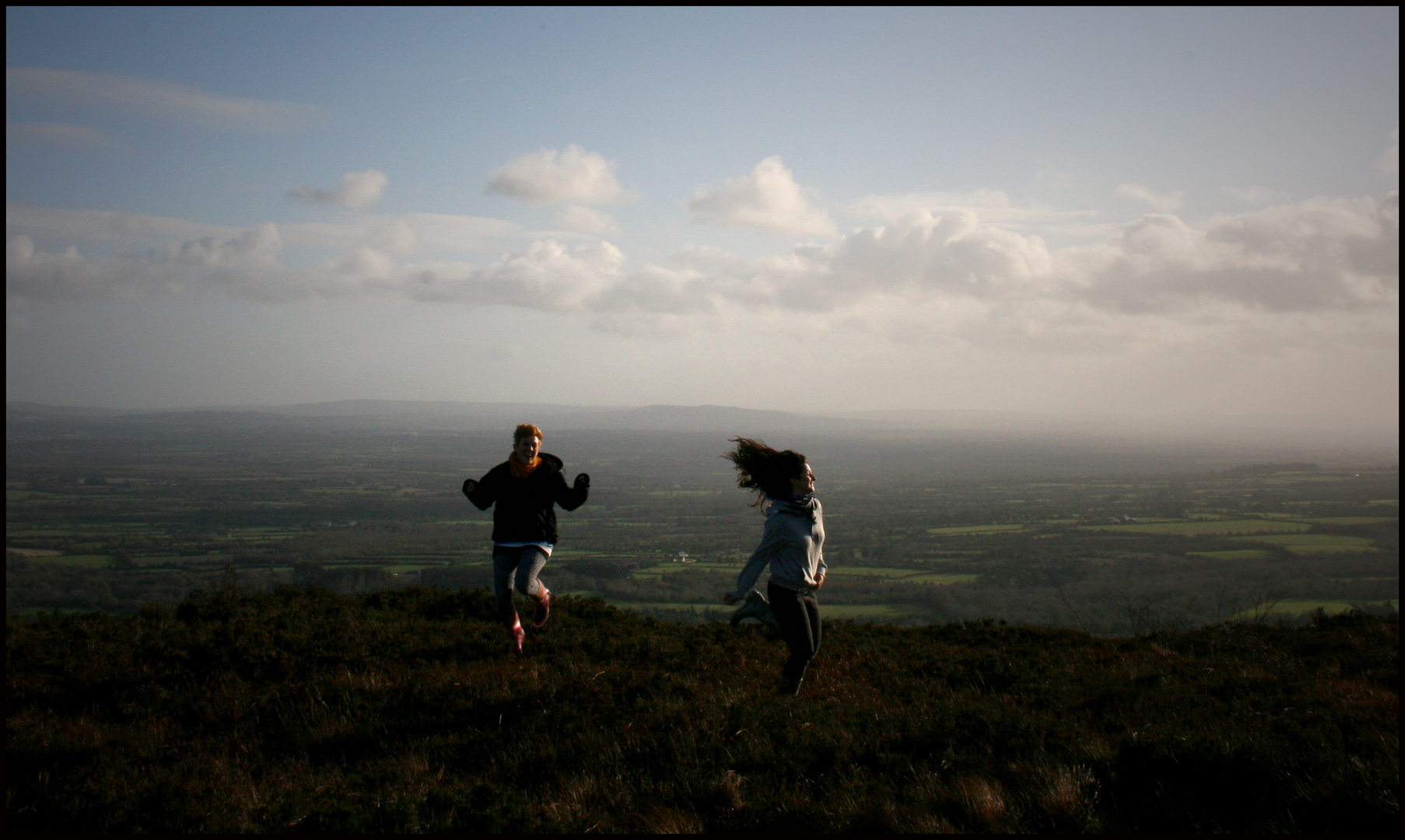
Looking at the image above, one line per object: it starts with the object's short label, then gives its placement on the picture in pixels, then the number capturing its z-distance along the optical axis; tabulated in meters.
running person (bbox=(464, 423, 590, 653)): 8.09
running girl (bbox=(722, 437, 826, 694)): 6.72
